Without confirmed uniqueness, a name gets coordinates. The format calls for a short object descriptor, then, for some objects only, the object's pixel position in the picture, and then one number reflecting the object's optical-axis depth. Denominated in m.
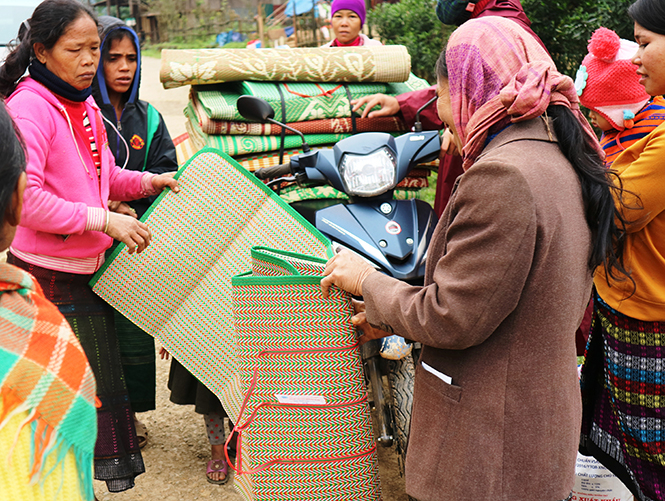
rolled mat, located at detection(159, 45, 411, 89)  3.21
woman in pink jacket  2.35
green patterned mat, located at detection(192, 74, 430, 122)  3.24
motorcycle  2.41
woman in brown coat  1.45
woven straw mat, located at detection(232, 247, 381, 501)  1.92
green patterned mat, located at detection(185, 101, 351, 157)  3.30
